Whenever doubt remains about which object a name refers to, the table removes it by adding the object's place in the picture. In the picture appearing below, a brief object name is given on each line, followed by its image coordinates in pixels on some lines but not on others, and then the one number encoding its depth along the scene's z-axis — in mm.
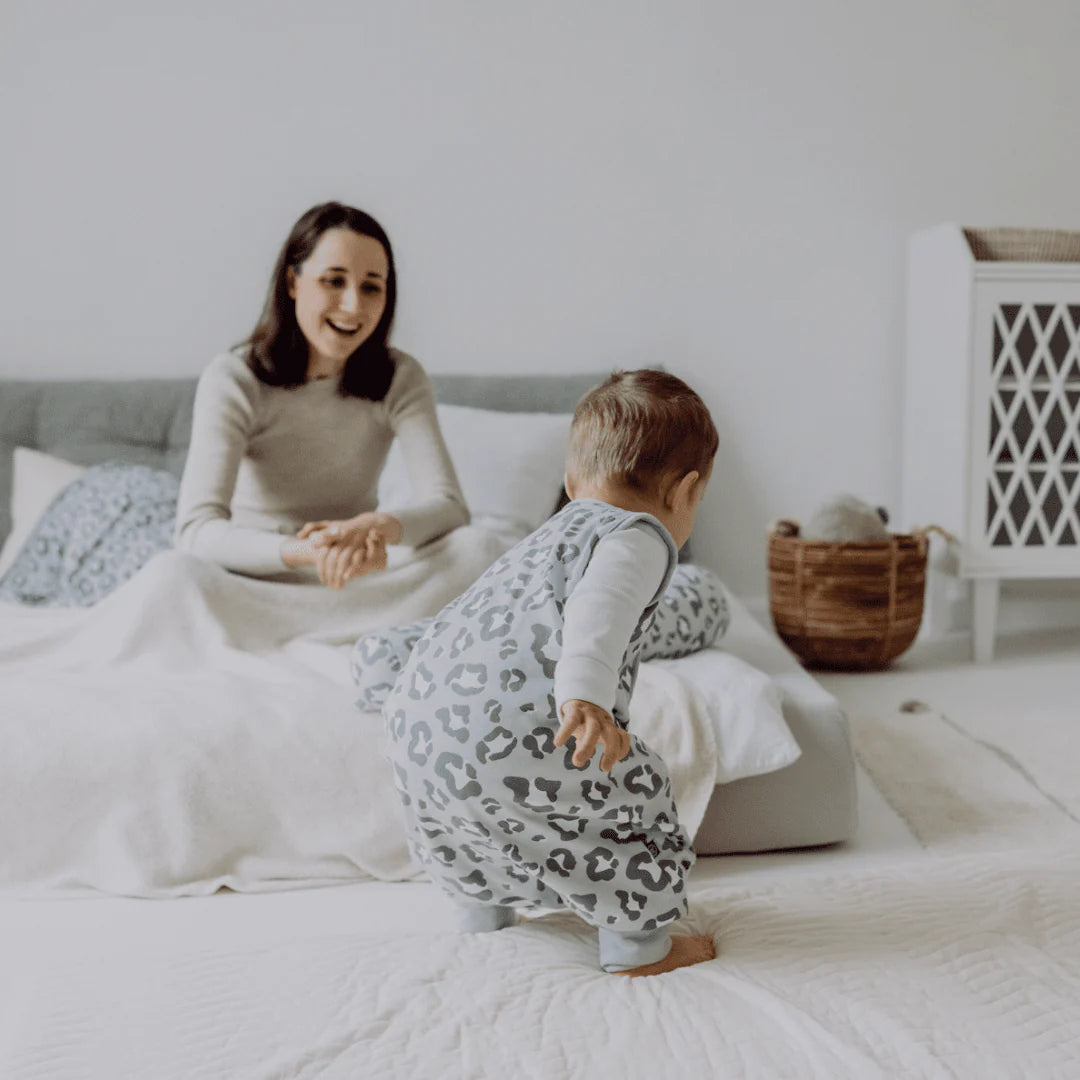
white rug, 1776
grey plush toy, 2701
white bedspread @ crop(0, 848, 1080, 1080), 968
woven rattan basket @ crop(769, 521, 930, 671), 2699
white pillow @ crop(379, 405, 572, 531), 2521
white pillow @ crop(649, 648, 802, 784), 1608
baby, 1117
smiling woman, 1919
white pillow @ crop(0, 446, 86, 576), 2521
